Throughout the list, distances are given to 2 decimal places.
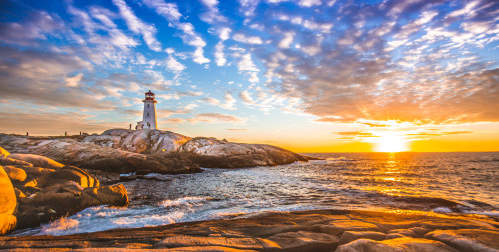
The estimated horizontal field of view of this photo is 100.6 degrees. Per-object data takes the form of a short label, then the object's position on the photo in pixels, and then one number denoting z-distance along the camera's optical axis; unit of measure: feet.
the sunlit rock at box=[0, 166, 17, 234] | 17.85
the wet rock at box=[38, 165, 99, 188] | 31.30
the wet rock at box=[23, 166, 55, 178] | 30.71
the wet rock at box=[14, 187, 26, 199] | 23.34
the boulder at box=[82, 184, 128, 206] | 26.63
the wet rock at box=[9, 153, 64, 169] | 39.38
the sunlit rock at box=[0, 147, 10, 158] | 36.13
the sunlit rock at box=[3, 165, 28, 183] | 27.40
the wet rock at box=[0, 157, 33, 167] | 34.31
